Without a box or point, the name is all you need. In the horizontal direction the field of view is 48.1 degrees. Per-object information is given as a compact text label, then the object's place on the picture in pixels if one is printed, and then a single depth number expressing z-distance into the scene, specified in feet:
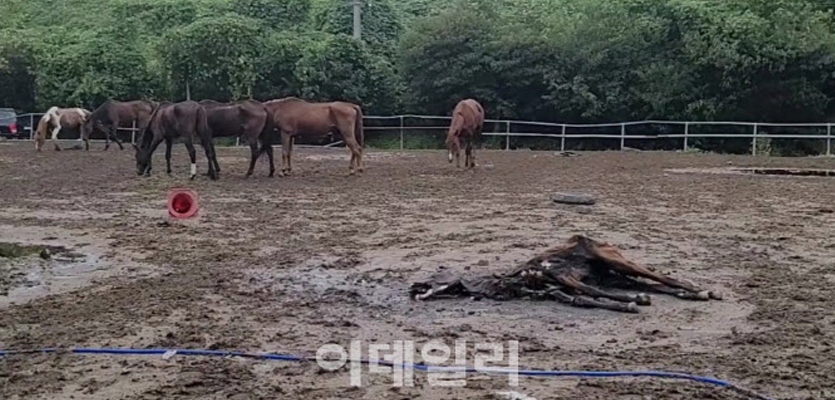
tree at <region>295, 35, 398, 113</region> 95.61
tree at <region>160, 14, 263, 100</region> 94.94
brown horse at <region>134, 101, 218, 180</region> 50.11
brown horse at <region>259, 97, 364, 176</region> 54.19
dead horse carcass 20.71
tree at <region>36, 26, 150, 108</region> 98.02
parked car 93.81
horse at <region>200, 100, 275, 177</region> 52.24
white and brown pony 76.48
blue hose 14.26
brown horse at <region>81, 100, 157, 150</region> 76.84
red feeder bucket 33.94
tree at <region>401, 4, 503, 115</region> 92.58
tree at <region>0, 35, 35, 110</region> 100.78
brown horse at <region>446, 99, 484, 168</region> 56.44
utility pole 103.91
